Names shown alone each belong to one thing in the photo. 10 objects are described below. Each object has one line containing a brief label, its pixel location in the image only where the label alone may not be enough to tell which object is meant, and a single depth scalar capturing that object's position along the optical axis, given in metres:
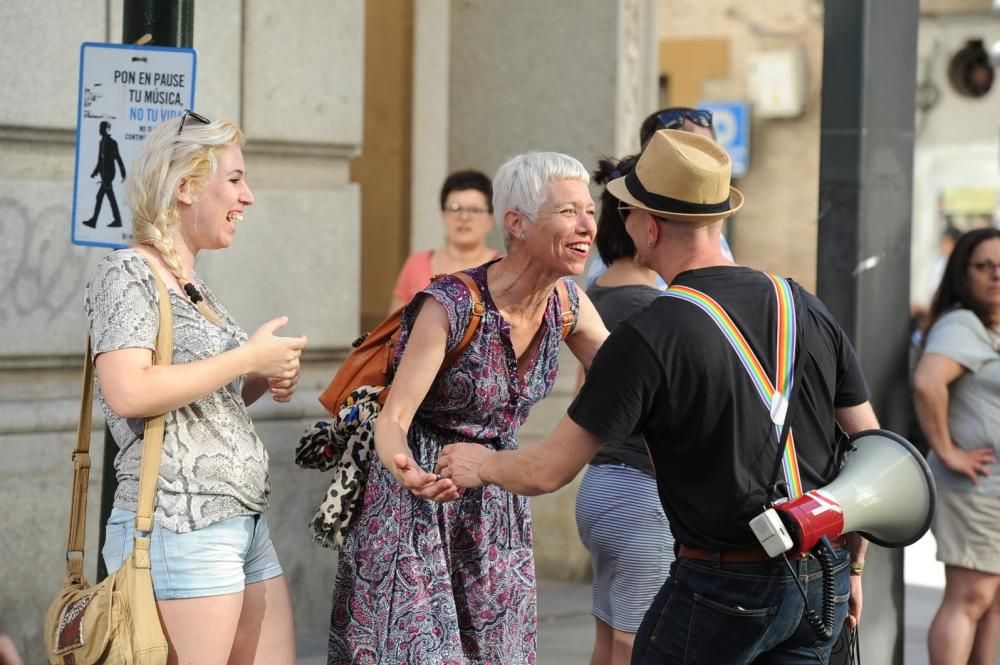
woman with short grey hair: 6.18
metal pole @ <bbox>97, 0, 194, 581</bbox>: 7.04
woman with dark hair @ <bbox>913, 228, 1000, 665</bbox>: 9.35
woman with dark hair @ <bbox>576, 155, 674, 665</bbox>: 7.43
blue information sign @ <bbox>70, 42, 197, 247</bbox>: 6.95
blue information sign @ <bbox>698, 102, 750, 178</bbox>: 29.78
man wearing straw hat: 5.22
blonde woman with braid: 5.59
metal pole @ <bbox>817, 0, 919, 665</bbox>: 8.83
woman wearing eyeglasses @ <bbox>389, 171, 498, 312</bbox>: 11.71
